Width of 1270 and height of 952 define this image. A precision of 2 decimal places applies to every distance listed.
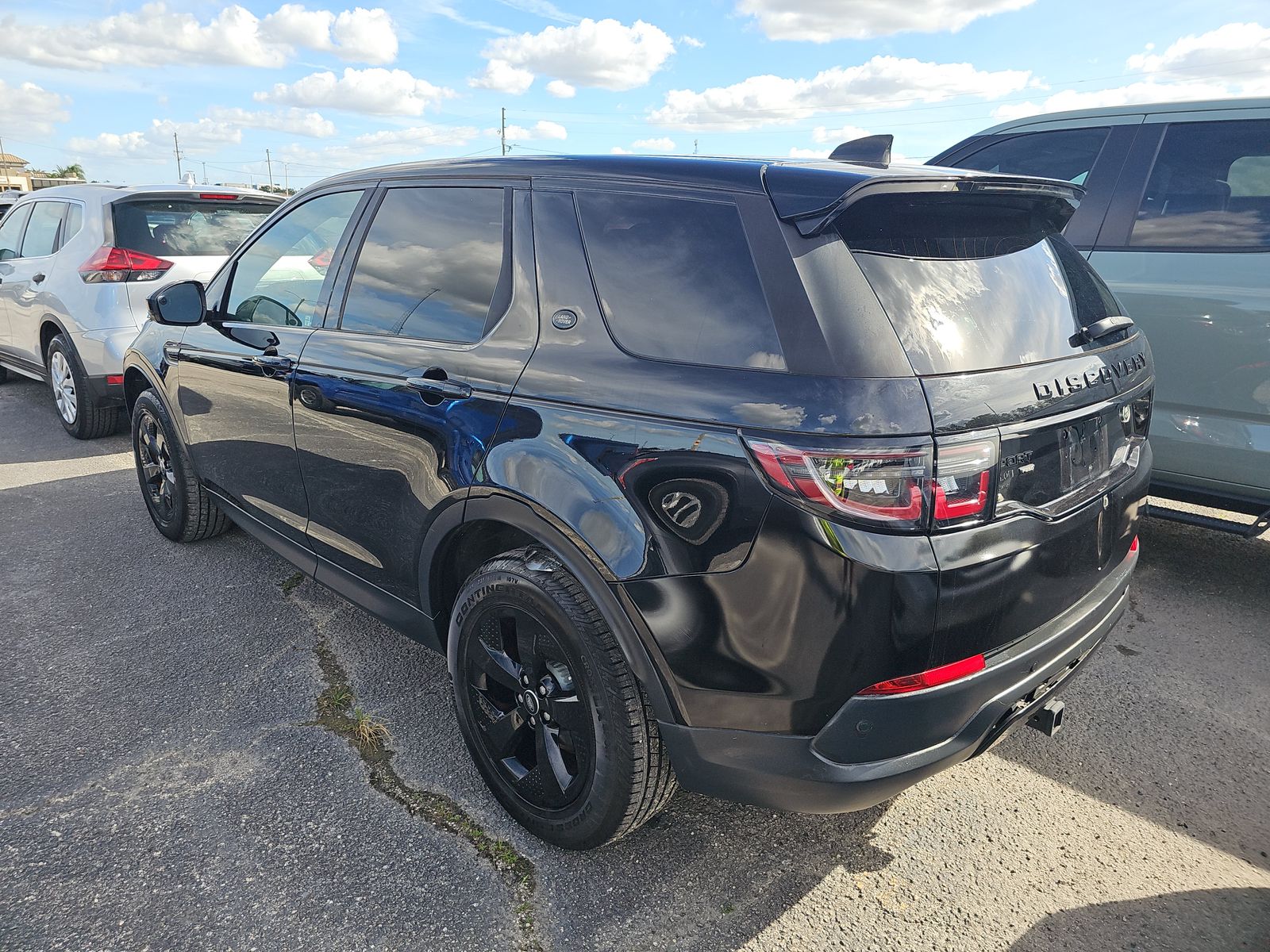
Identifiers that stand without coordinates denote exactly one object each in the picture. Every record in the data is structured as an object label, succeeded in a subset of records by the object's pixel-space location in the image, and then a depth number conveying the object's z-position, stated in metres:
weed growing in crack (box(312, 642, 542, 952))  2.12
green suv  3.44
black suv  1.66
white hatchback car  5.63
